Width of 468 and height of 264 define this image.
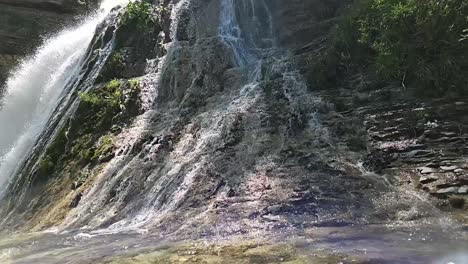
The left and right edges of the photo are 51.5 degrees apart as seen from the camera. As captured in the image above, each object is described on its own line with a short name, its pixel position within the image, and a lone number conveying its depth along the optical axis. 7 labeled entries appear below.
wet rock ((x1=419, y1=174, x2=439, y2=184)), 7.18
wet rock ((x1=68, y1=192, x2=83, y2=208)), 10.32
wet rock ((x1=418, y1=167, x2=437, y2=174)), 7.38
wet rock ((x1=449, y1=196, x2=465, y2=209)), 6.44
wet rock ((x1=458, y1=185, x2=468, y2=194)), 6.68
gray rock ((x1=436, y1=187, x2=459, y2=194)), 6.78
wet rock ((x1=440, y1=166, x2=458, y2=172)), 7.19
